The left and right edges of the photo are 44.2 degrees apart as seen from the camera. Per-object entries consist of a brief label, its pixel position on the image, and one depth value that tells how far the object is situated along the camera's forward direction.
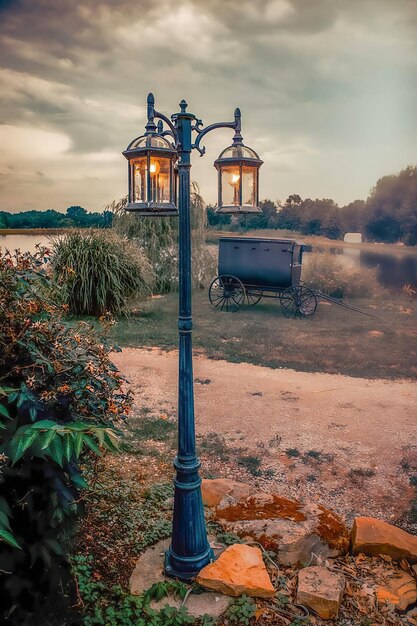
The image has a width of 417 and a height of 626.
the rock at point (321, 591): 2.78
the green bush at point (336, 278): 16.77
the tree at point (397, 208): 29.20
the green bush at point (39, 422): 2.31
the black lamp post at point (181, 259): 2.99
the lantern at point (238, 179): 3.38
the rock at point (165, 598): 2.76
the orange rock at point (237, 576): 2.85
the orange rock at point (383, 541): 3.30
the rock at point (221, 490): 3.88
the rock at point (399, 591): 2.93
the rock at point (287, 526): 3.25
